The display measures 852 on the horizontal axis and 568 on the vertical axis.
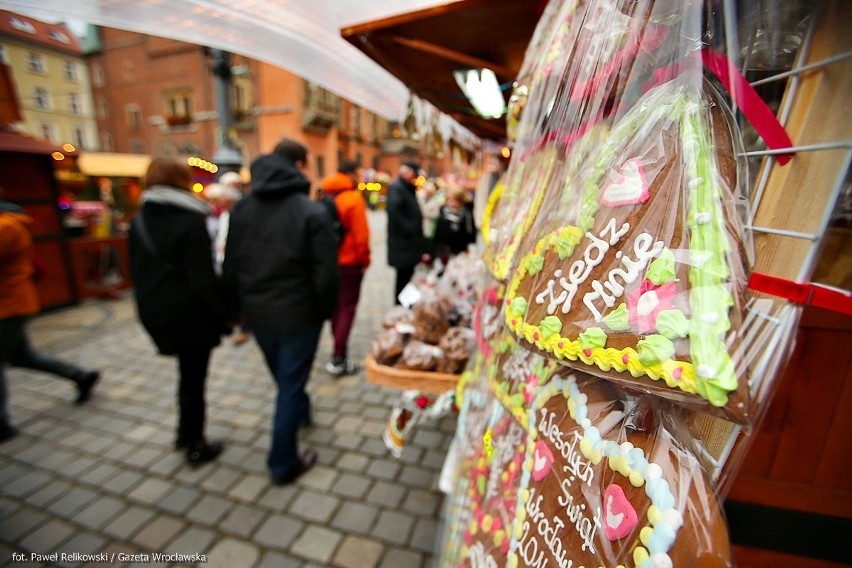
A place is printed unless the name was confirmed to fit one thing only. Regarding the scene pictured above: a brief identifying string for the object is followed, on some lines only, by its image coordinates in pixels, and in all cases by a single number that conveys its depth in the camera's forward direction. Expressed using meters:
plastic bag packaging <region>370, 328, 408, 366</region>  2.01
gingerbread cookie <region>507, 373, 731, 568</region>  0.55
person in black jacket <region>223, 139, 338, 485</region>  2.22
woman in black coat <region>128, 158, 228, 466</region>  2.26
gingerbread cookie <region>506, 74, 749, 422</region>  0.50
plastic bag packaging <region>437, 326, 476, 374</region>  1.96
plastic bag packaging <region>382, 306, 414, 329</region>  2.30
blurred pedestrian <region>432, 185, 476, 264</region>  5.13
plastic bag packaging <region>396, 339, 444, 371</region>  1.94
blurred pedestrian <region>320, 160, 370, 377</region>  3.74
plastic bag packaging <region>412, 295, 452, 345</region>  2.18
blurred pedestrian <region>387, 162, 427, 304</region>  4.26
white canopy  1.65
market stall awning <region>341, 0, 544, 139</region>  1.40
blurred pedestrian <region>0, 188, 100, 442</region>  2.68
